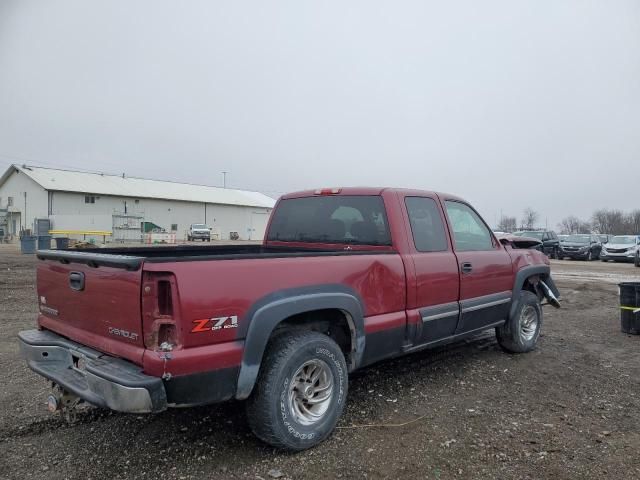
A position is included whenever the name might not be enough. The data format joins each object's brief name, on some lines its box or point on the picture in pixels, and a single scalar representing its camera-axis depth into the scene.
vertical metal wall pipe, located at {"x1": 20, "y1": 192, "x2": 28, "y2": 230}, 44.94
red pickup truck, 2.69
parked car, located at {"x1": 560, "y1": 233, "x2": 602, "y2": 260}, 26.31
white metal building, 42.50
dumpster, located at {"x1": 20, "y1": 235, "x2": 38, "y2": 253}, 22.06
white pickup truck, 43.22
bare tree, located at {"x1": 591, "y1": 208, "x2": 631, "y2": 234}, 76.81
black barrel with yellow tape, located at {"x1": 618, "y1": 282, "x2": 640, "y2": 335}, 6.95
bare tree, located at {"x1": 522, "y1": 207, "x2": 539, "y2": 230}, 86.49
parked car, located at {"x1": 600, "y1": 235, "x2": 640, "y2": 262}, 24.47
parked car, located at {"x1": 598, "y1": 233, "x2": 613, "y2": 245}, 29.56
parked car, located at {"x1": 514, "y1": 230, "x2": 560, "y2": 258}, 26.77
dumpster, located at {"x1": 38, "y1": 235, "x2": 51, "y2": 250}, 21.36
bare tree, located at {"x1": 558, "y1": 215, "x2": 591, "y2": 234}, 85.38
